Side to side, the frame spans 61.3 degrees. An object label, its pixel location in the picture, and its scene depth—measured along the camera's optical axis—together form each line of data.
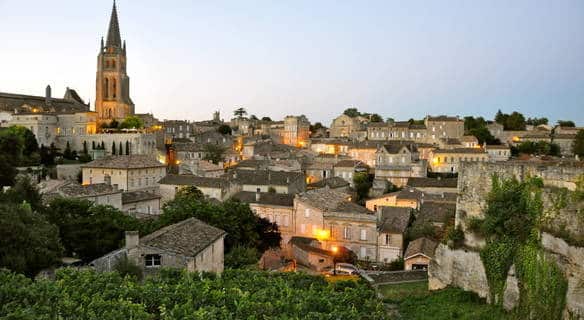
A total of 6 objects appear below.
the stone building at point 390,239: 38.12
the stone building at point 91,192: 38.78
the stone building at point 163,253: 21.41
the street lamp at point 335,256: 32.22
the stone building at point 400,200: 48.97
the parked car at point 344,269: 32.45
